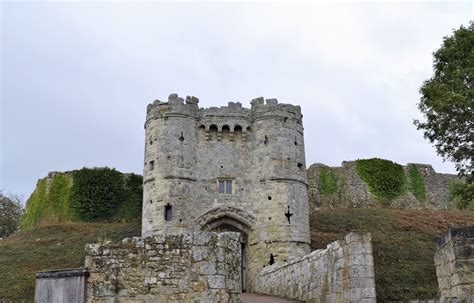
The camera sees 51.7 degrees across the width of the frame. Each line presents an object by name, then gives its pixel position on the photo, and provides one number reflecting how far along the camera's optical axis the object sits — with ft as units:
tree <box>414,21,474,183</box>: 57.11
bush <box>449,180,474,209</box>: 58.95
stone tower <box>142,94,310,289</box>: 79.41
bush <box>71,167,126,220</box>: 111.55
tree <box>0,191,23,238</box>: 139.23
